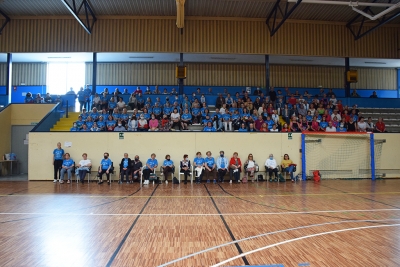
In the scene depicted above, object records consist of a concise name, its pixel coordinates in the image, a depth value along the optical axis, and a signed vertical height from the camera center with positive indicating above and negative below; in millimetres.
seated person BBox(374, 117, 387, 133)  15766 +674
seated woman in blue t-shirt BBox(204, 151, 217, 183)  13170 -993
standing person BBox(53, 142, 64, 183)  13250 -770
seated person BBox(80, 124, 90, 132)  14205 +505
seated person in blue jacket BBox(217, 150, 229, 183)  13219 -1059
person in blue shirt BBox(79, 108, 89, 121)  15875 +1224
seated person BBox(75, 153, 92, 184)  13008 -1116
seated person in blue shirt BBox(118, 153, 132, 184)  12945 -1075
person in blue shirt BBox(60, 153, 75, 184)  13023 -1044
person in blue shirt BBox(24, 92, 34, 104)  18297 +2307
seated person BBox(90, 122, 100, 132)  14312 +533
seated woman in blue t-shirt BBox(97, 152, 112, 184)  12805 -1081
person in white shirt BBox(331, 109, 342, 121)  16062 +1228
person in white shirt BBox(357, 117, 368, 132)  15554 +664
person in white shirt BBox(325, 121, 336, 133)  14795 +540
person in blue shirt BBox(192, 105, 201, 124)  15723 +1203
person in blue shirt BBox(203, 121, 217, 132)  14432 +570
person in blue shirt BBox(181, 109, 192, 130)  15188 +983
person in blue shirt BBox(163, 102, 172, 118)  16417 +1554
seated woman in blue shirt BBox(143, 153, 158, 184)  12875 -1070
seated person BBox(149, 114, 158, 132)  14830 +724
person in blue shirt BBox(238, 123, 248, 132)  14423 +535
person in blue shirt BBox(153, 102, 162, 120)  16348 +1503
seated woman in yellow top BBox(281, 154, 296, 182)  13516 -1044
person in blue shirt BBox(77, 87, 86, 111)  18156 +2329
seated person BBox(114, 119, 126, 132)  14398 +570
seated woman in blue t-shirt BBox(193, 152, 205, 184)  13117 -1054
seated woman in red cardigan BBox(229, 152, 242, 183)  13214 -1089
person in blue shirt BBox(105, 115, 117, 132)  14781 +780
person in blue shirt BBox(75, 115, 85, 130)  14884 +781
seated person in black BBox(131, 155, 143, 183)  12998 -1126
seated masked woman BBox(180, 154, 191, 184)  12953 -1034
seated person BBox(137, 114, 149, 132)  14784 +723
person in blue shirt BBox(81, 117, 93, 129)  14995 +781
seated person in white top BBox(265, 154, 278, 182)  13461 -1080
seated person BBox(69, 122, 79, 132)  14812 +543
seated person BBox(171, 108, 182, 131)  15172 +924
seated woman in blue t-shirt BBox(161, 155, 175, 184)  12898 -1065
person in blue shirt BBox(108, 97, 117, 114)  17156 +1844
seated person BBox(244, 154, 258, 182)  13359 -1070
